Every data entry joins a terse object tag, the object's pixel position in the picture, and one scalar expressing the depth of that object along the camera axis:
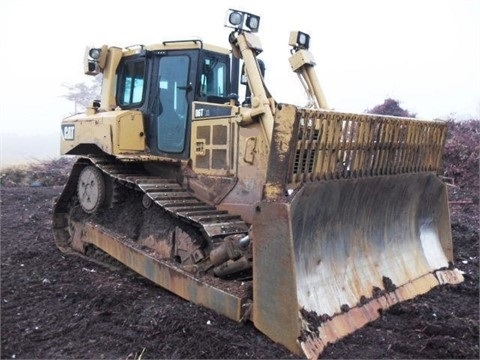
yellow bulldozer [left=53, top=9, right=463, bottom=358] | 4.09
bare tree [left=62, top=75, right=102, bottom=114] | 38.19
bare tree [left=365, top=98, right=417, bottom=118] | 16.09
